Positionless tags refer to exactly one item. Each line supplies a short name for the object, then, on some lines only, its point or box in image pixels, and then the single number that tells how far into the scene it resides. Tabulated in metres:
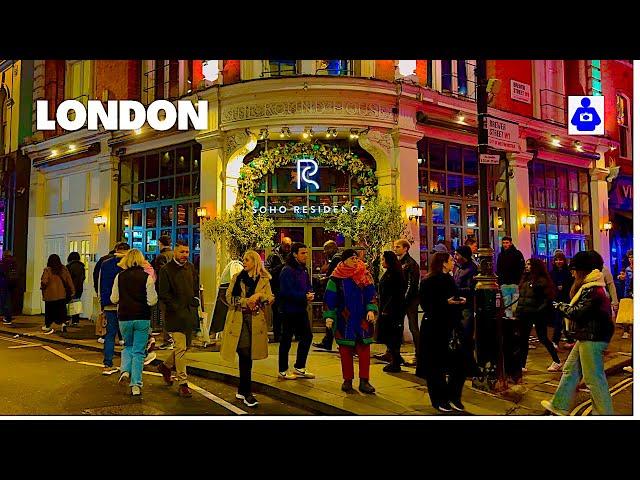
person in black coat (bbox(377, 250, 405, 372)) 7.50
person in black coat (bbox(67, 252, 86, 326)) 11.97
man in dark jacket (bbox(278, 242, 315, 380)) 6.95
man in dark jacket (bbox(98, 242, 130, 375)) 7.74
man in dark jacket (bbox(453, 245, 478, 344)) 7.14
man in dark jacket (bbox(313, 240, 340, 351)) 8.93
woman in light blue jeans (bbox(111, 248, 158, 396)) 6.50
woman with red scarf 6.37
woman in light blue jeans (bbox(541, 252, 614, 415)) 5.27
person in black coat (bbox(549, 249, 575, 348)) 9.84
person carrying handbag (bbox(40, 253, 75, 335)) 11.21
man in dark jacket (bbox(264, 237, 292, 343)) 9.04
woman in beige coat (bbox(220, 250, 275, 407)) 5.98
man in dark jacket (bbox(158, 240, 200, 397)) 6.47
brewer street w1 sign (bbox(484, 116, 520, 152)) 7.29
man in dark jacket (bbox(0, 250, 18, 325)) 12.88
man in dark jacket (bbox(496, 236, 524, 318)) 9.27
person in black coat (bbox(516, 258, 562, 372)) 7.54
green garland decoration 11.37
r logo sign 11.45
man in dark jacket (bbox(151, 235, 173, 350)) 8.56
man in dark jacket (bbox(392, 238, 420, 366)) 7.73
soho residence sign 11.45
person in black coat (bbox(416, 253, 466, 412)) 5.72
